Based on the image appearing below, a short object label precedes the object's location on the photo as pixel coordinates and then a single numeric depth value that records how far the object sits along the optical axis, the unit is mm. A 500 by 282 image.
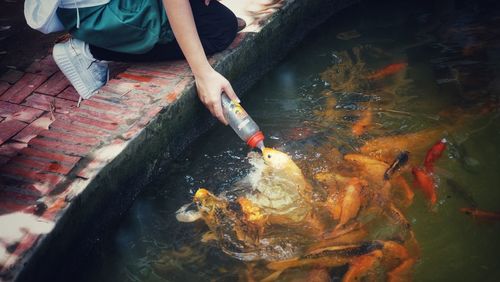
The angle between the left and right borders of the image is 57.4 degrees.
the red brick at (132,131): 2689
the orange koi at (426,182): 2752
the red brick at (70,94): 3412
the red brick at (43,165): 2493
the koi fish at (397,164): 2881
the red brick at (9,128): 3083
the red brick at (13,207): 2291
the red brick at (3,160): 2643
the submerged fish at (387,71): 3869
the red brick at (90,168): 2457
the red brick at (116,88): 3039
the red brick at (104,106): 2895
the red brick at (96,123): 2771
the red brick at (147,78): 3096
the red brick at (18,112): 3279
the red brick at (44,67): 3738
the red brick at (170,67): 3184
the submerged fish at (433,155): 2939
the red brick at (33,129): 3049
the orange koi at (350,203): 2662
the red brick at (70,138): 2670
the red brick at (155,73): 3146
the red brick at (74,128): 2736
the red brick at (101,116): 2824
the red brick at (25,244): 2072
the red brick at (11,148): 2750
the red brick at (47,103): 3314
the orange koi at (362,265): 2369
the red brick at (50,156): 2539
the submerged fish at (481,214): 2592
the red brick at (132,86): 3041
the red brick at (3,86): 3594
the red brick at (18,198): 2340
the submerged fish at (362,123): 3299
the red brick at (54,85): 3507
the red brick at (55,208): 2240
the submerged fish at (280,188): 2779
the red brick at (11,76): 3702
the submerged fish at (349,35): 4488
